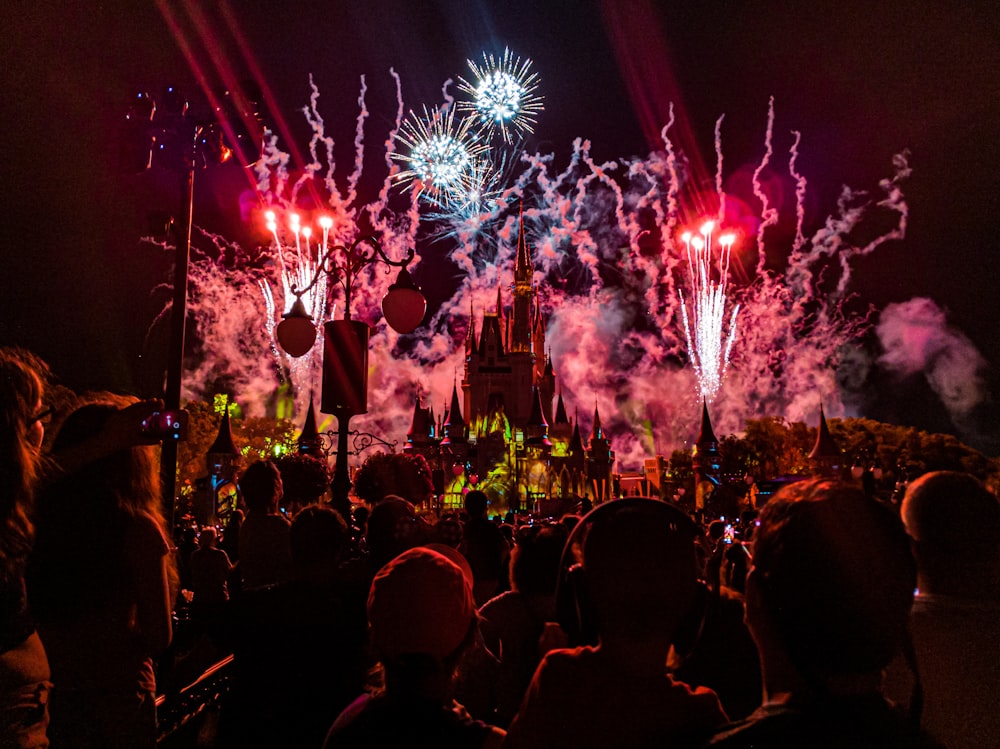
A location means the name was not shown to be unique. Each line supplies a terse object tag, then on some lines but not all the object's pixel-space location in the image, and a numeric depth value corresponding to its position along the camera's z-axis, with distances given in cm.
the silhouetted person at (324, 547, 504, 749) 234
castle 8169
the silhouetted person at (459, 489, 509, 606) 624
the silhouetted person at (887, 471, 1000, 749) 277
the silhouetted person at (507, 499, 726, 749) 221
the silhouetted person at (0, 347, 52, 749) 290
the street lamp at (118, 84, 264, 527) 776
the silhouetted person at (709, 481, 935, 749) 183
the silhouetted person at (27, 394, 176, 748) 317
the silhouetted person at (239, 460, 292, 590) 517
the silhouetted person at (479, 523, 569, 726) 418
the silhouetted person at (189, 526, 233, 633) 675
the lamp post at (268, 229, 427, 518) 702
